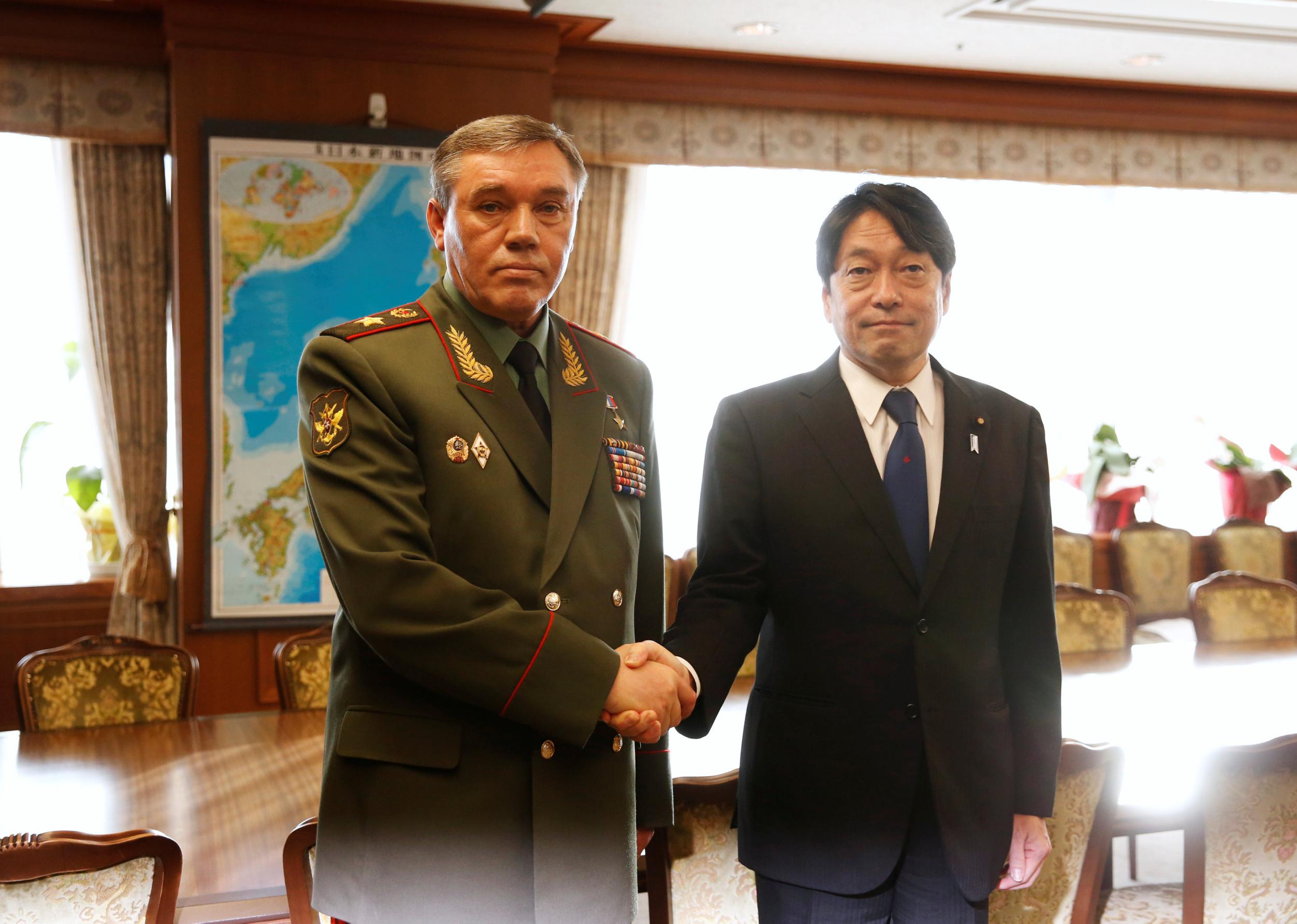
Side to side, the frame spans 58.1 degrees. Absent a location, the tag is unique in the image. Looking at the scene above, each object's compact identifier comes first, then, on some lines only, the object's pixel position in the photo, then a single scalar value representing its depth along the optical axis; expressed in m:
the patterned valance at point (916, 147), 5.51
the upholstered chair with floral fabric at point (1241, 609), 4.33
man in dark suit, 1.57
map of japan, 4.59
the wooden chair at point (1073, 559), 5.64
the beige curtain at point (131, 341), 4.89
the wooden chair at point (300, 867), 1.62
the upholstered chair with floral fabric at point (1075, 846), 2.03
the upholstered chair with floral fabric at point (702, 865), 1.88
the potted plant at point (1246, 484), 6.45
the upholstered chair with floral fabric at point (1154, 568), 5.91
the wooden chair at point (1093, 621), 4.11
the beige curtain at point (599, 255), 5.55
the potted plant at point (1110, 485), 6.27
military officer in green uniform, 1.30
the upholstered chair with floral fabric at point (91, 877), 1.54
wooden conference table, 2.10
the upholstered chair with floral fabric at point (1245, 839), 2.12
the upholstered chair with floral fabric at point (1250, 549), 5.89
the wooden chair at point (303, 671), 3.34
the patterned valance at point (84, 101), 4.70
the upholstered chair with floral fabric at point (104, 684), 3.20
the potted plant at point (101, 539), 5.09
